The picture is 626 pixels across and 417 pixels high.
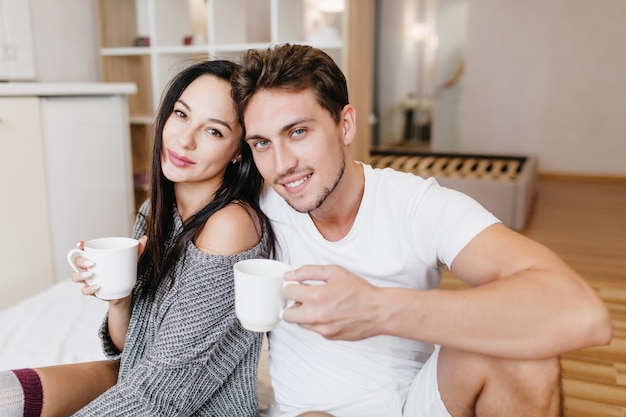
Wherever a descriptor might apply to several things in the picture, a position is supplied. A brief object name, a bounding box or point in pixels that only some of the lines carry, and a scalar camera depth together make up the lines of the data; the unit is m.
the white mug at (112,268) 1.03
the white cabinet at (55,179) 2.39
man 0.88
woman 1.08
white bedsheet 1.55
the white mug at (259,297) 0.80
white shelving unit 2.84
